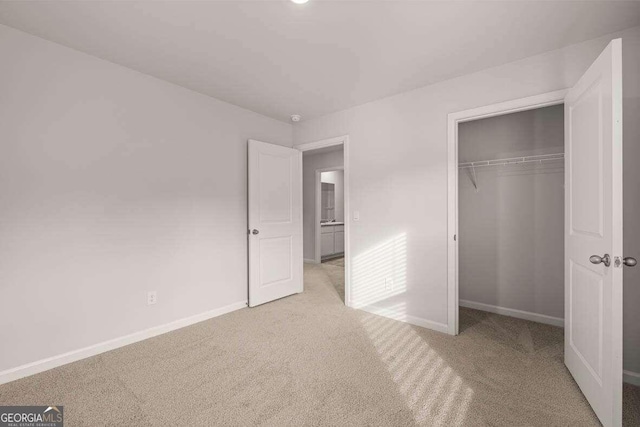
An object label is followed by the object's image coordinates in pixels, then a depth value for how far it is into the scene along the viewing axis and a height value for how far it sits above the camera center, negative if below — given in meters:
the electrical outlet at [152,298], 2.74 -0.79
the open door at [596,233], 1.49 -0.12
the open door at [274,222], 3.58 -0.12
